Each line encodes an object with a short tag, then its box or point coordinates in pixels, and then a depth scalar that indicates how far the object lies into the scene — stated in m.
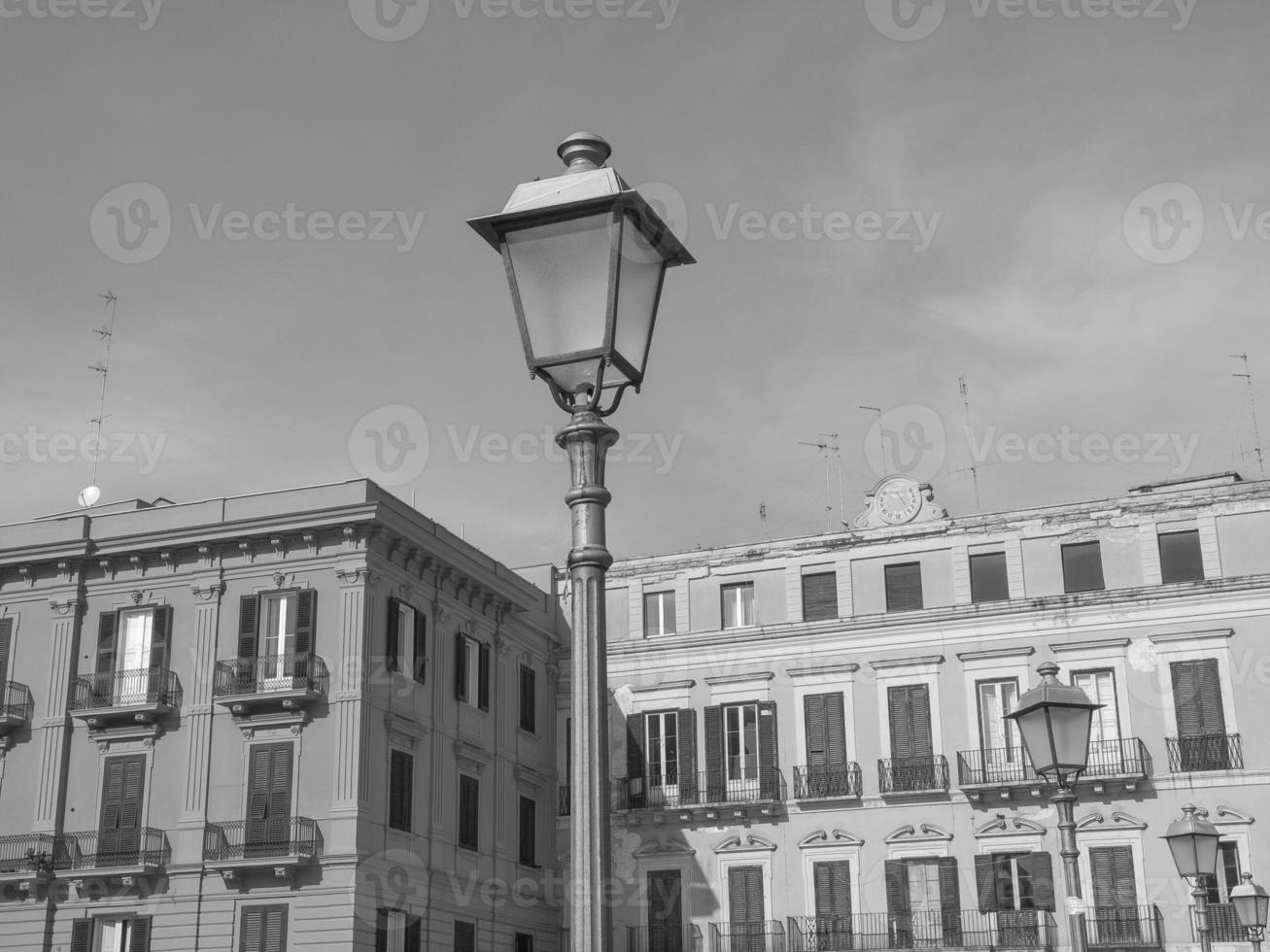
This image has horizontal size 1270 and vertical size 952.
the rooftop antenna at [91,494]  37.66
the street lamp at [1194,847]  18.09
